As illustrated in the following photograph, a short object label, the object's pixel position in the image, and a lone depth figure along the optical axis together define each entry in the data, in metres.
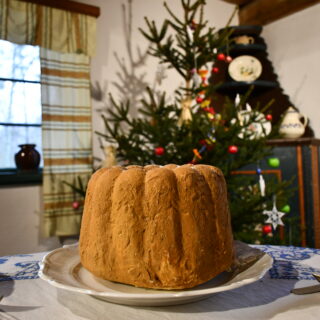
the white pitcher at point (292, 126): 2.69
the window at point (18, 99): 2.28
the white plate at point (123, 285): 0.44
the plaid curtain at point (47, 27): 2.10
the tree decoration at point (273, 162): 2.30
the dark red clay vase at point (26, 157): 2.20
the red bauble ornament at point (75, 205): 2.19
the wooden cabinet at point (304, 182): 2.49
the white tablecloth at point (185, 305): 0.46
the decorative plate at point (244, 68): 2.98
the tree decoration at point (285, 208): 2.29
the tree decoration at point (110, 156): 2.24
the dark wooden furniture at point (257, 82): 2.97
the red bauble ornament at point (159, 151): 1.88
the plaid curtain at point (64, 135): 2.24
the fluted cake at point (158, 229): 0.49
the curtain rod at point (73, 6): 2.24
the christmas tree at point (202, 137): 1.89
